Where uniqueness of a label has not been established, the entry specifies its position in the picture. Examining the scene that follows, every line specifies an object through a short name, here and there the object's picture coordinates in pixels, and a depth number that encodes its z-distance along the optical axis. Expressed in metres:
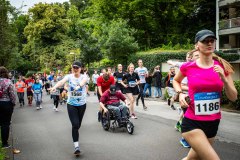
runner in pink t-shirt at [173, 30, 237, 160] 3.71
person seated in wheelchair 9.89
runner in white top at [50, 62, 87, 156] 7.16
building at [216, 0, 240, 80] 34.97
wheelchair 9.52
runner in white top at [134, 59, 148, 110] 15.70
